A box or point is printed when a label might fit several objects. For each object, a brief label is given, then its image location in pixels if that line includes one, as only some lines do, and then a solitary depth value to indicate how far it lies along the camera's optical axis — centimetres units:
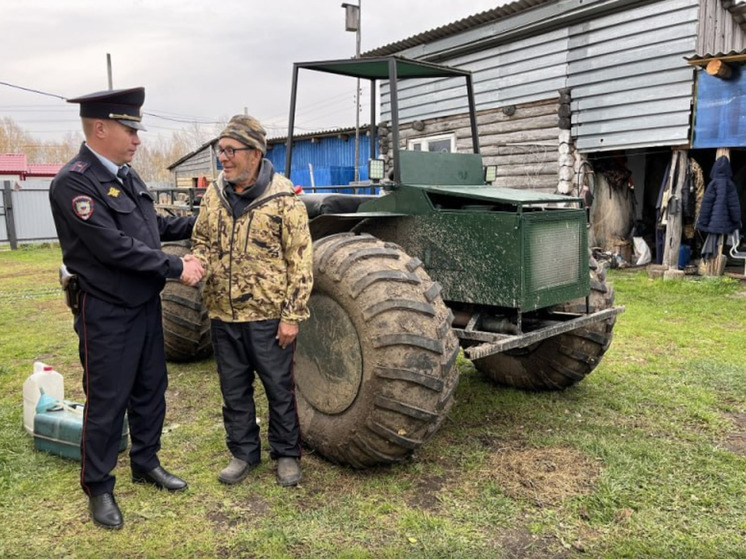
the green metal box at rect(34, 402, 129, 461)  366
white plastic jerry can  398
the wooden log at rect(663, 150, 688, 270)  1004
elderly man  325
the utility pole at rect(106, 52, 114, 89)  2731
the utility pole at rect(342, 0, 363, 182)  1898
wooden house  970
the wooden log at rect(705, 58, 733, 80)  862
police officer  292
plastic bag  1148
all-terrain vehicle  317
